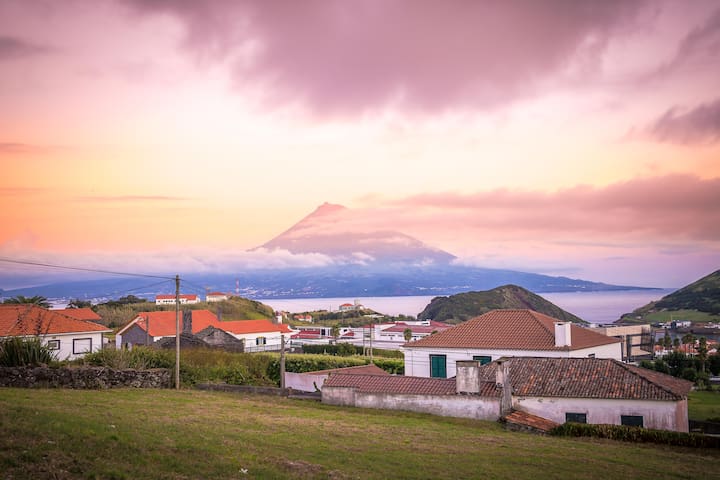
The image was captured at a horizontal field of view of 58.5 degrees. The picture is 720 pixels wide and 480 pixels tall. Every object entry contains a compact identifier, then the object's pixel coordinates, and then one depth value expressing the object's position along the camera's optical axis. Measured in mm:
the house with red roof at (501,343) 37000
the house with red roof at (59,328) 41297
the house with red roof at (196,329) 63000
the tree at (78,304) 100112
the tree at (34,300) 58600
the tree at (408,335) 76938
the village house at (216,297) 141938
